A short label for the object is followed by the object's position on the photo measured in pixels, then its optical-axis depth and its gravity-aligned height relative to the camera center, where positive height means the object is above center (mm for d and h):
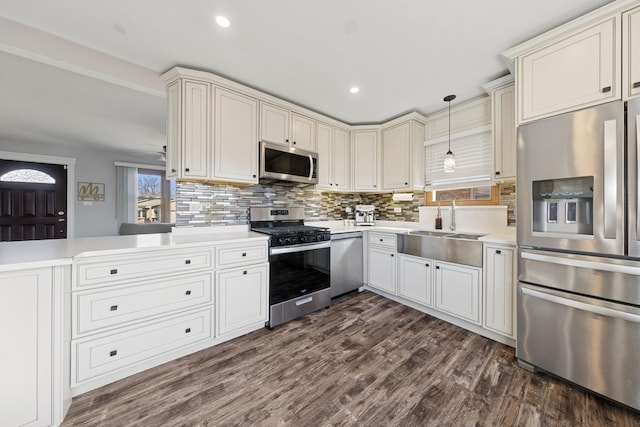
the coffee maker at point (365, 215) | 3795 -26
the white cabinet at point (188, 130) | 2189 +792
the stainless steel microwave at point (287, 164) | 2656 +592
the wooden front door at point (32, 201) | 4469 +244
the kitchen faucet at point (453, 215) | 2984 -20
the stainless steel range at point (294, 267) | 2354 -574
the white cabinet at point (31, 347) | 1151 -686
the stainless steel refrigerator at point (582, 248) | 1351 -220
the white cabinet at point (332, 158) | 3295 +812
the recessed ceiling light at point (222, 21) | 1647 +1361
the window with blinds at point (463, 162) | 2783 +645
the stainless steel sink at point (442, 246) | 2229 -346
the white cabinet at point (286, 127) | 2697 +1050
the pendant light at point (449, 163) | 2527 +548
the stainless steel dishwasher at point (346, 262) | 2961 -635
